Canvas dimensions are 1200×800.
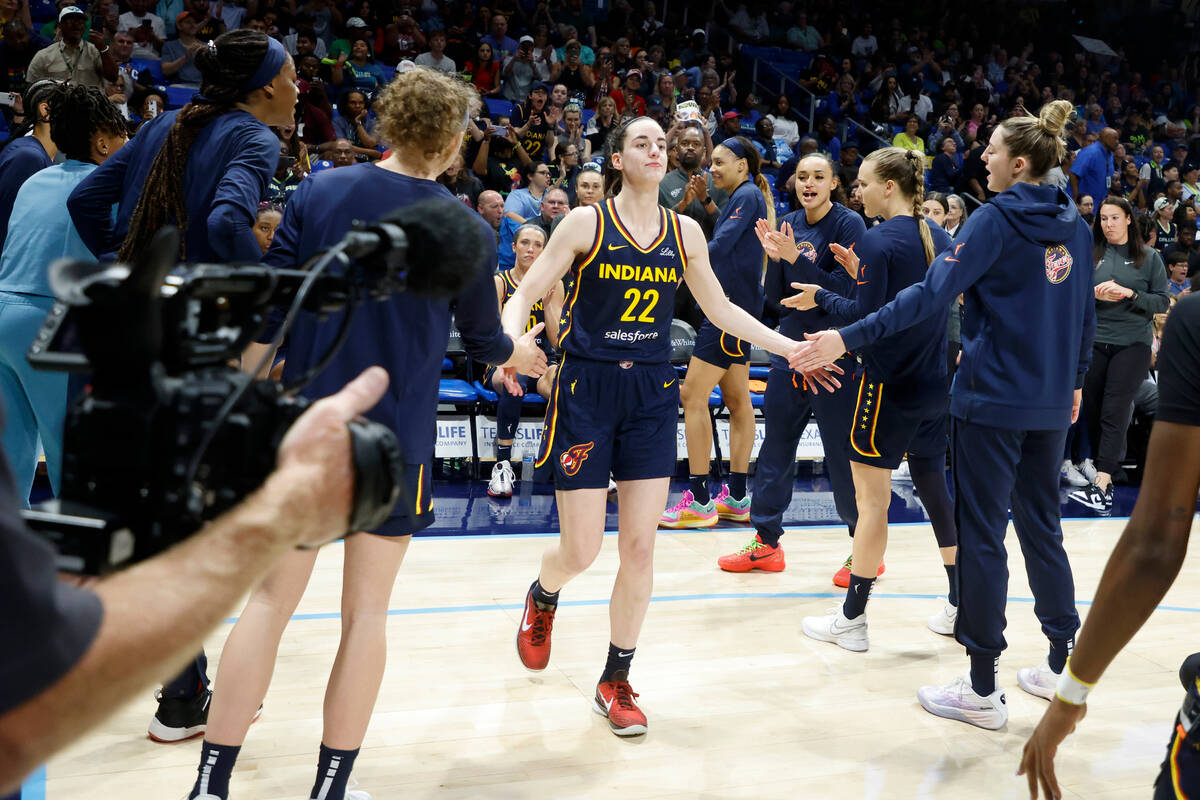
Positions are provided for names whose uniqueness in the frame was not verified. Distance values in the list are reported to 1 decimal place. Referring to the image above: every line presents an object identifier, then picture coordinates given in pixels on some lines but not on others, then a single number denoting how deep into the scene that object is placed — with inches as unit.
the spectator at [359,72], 413.7
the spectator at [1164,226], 504.7
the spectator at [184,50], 399.5
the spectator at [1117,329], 301.0
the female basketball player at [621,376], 142.3
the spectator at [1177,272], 414.0
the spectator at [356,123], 385.1
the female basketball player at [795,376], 214.5
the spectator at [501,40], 488.7
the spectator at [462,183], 354.9
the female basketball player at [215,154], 114.7
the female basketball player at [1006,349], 142.1
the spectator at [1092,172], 508.1
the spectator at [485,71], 470.6
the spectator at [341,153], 334.2
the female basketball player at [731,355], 245.9
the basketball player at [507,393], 274.1
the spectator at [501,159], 398.9
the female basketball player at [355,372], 102.8
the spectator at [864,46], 693.9
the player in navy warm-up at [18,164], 165.6
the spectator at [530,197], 367.9
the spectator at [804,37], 680.4
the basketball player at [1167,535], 62.3
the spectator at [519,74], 476.7
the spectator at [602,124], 448.1
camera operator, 34.6
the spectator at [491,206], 331.9
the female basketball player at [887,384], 173.0
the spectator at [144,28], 404.8
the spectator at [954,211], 297.6
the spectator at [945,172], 537.0
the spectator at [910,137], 556.7
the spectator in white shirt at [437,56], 456.1
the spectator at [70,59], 335.0
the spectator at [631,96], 487.5
